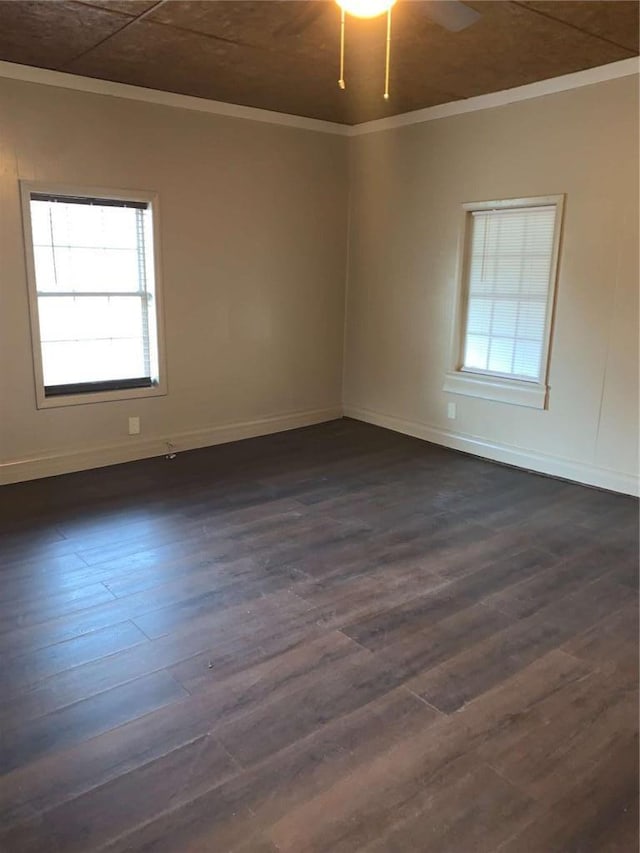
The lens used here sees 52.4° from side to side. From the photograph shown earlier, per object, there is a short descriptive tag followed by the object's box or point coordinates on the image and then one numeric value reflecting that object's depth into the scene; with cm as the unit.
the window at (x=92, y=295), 448
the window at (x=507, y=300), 468
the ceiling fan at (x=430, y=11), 246
